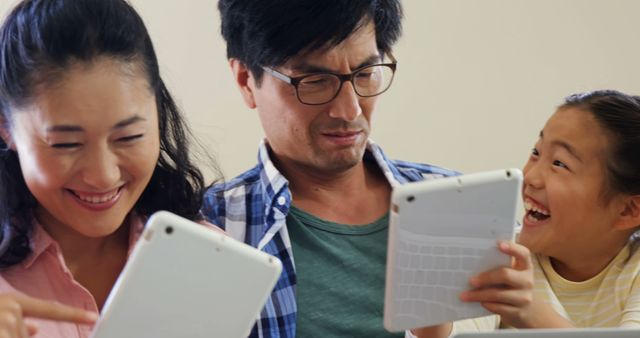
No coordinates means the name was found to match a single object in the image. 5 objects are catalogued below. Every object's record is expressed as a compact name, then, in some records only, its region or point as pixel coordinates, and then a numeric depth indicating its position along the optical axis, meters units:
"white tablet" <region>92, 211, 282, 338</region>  1.12
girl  1.46
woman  1.20
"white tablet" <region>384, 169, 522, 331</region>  1.19
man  1.42
